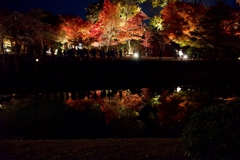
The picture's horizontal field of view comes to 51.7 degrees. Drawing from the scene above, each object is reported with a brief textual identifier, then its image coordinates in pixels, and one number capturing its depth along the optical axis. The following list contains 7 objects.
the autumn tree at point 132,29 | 33.53
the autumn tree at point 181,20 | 30.23
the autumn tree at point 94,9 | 37.80
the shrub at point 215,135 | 4.06
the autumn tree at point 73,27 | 32.71
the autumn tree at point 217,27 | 27.39
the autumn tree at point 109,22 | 31.92
